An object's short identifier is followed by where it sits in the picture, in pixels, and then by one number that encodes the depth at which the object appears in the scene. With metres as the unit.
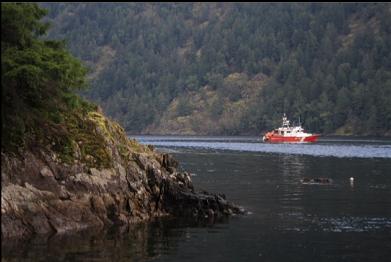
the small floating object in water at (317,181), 73.51
